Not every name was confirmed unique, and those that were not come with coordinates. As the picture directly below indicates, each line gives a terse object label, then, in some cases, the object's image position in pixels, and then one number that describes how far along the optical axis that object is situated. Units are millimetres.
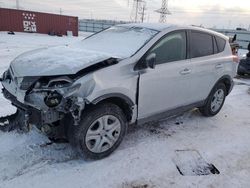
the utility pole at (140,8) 34089
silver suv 2140
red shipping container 16754
